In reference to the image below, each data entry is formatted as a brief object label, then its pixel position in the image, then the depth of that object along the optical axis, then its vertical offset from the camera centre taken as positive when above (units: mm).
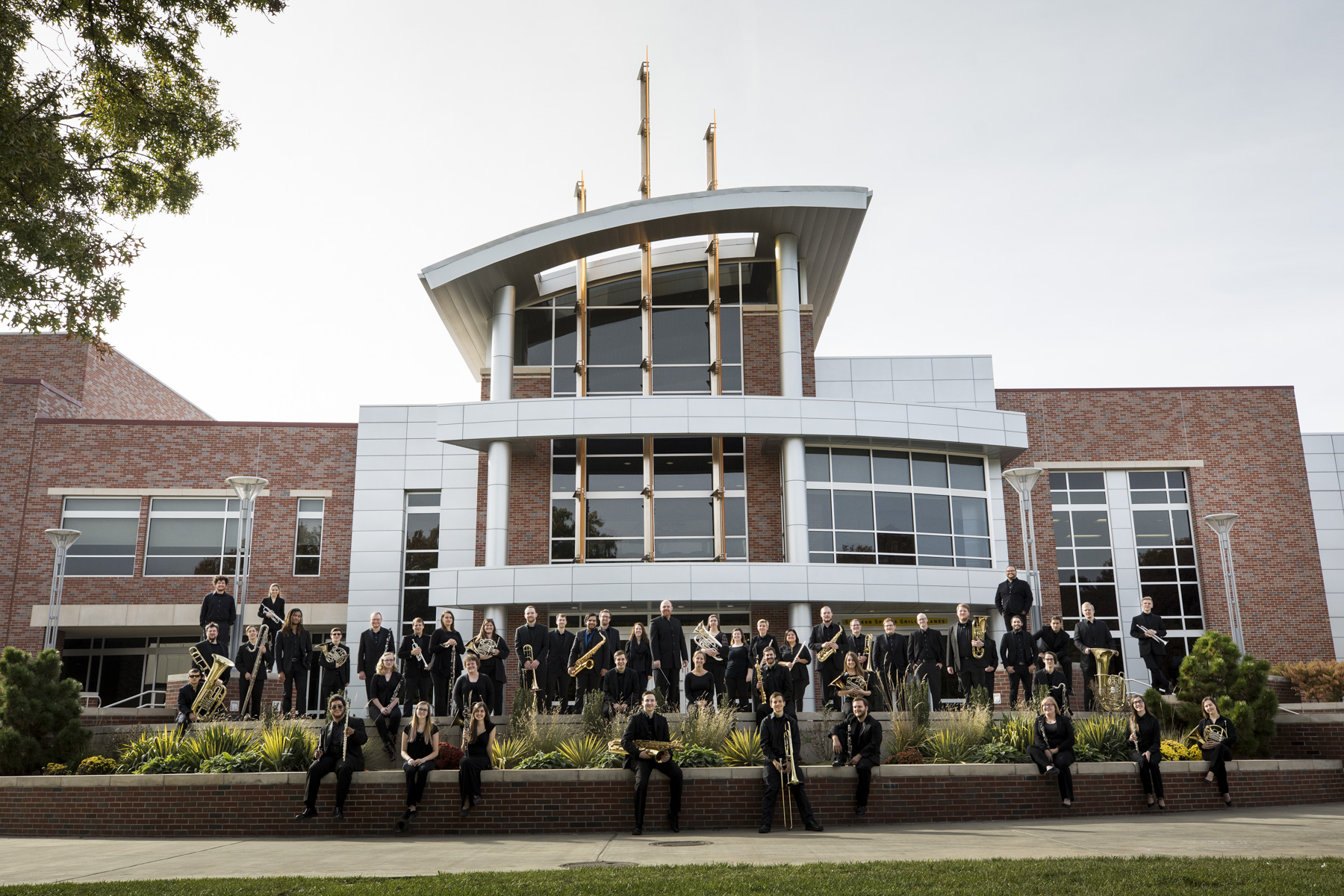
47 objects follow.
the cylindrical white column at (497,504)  22641 +3091
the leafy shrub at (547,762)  12008 -1440
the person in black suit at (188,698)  14066 -750
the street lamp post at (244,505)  17000 +2465
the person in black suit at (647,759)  11195 -1328
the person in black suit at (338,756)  11305 -1266
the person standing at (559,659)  15055 -287
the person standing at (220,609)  15320 +536
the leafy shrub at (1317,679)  23406 -1128
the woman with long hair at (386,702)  12906 -768
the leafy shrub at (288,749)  12102 -1270
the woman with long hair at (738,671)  14414 -474
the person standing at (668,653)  14812 -205
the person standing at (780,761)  11047 -1365
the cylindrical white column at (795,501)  22156 +3010
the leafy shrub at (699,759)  12016 -1429
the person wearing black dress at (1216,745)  12242 -1370
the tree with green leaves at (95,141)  8859 +4854
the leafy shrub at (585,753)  12062 -1359
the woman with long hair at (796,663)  14180 -371
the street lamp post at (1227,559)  23148 +1783
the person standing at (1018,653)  14648 -271
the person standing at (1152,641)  15492 -129
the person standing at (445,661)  14523 -292
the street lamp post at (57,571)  21281 +1623
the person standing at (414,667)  14584 -366
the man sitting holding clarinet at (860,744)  11523 -1253
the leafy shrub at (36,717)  12930 -919
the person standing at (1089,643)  14688 -137
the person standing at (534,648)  14797 -128
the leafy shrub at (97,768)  12727 -1532
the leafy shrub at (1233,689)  13727 -784
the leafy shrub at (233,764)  12117 -1433
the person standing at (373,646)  14305 -57
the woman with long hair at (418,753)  11280 -1259
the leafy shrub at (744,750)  12133 -1348
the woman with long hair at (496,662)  13977 -309
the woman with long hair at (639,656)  14531 -239
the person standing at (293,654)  14812 -161
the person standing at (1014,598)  15273 +553
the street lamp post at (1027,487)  18547 +2763
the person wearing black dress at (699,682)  14188 -621
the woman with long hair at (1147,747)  11906 -1346
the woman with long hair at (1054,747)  11719 -1308
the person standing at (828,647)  14266 -200
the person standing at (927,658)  14711 -322
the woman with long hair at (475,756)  11289 -1294
